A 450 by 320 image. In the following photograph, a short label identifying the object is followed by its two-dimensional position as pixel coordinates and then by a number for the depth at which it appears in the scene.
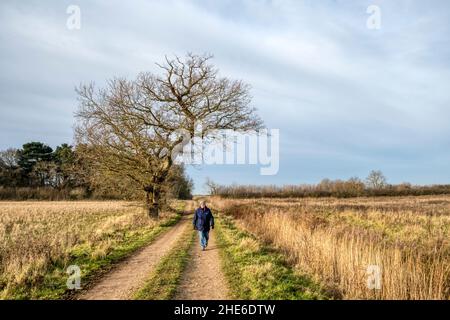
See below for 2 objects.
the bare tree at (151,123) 25.27
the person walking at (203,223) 13.91
